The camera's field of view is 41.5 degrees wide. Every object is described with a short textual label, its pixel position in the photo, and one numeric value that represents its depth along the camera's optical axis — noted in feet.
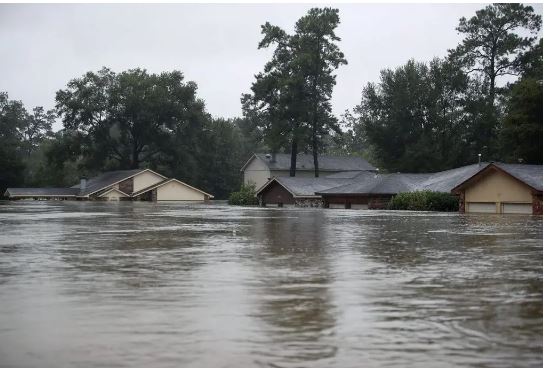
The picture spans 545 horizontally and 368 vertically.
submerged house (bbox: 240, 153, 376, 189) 339.98
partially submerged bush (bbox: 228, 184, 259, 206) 288.30
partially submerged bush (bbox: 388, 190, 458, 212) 201.46
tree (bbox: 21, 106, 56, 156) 609.83
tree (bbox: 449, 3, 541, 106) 274.57
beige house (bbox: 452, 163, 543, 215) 171.12
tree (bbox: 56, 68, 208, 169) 354.54
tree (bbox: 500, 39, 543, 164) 210.79
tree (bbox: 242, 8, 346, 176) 297.94
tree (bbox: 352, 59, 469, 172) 275.18
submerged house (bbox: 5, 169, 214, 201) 341.00
